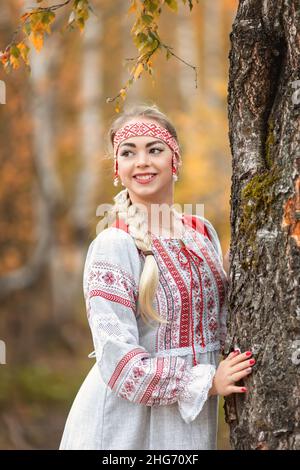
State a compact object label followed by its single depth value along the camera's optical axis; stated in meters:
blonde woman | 5.66
